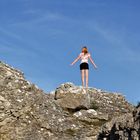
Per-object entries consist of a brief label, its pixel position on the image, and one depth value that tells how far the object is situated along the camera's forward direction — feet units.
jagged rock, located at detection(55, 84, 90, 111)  63.40
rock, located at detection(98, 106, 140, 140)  29.62
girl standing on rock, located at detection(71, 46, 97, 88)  68.69
